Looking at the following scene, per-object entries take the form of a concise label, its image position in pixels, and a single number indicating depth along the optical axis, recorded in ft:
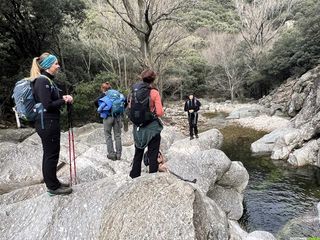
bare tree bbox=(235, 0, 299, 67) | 96.99
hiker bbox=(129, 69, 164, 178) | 11.28
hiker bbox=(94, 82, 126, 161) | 17.62
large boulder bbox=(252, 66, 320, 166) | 31.27
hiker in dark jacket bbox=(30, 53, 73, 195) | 9.39
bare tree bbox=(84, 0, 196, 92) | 32.55
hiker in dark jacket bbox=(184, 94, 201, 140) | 30.28
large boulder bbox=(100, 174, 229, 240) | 8.37
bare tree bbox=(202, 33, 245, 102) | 96.35
